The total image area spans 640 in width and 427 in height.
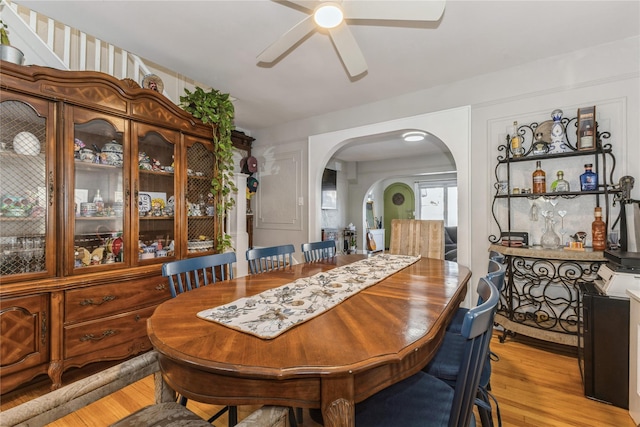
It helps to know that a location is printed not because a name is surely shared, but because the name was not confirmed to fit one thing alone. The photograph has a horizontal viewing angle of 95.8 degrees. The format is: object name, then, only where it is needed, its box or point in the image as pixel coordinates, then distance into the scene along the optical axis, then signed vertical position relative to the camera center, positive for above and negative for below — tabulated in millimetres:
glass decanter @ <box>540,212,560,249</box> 2561 -186
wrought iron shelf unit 2371 -450
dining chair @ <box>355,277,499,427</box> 833 -683
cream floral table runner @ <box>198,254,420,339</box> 1060 -392
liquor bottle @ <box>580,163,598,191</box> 2393 +299
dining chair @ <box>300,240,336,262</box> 2605 -334
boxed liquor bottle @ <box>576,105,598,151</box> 2387 +723
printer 1793 -376
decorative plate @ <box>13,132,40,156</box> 1916 +481
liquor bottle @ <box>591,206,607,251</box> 2312 -140
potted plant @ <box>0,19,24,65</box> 1794 +1039
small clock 9039 +530
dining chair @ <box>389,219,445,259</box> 2898 -232
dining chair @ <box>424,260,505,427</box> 1279 -689
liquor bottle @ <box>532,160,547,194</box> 2604 +305
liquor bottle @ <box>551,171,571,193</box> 2521 +276
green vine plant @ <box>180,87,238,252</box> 2952 +873
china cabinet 1859 +12
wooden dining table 800 -408
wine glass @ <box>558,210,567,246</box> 2600 -68
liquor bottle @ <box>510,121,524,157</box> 2729 +685
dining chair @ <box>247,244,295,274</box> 2123 -306
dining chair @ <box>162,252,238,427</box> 1437 -305
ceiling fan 1591 +1174
